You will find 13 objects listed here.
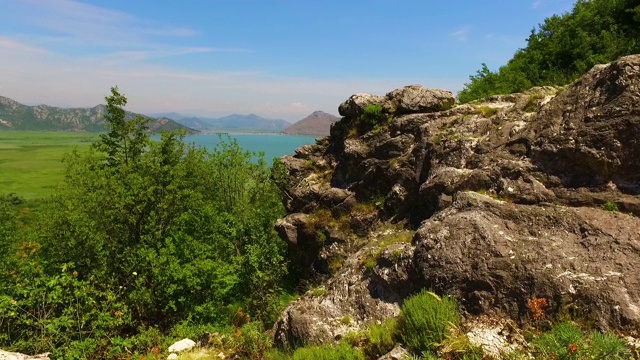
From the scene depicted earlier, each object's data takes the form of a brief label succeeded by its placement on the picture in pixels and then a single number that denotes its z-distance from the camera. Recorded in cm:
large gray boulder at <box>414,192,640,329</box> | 702
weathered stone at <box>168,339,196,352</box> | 1577
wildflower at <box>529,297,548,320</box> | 684
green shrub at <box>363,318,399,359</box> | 789
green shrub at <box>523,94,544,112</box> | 1307
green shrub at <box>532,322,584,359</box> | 568
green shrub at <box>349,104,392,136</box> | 1998
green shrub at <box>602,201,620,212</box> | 863
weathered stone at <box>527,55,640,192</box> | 894
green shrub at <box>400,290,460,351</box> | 714
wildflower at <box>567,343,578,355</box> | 543
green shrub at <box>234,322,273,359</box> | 1212
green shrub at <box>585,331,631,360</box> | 530
